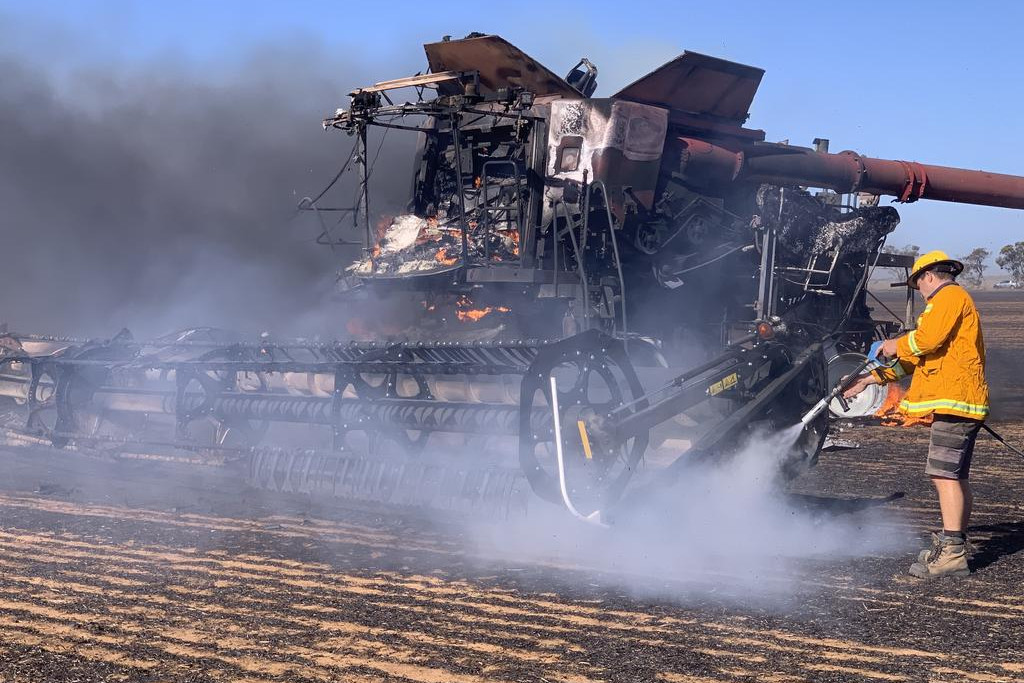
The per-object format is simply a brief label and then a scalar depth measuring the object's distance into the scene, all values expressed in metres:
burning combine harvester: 14.59
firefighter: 11.79
